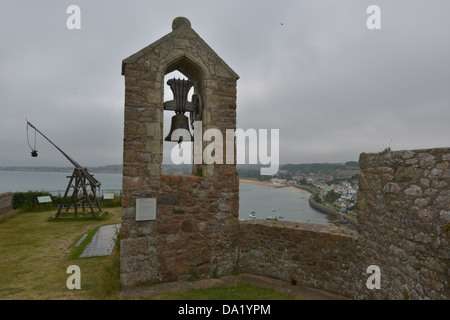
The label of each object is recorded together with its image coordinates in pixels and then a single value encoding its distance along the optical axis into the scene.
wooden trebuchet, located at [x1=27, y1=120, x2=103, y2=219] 11.56
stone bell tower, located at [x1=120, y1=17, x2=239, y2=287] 4.15
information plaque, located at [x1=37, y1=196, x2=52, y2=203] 13.33
